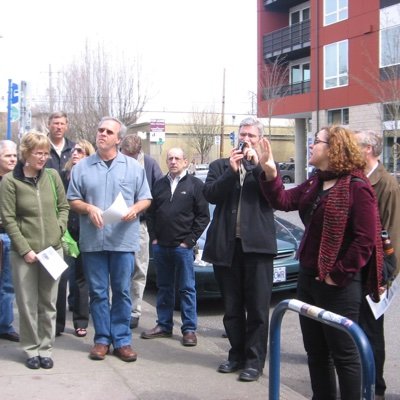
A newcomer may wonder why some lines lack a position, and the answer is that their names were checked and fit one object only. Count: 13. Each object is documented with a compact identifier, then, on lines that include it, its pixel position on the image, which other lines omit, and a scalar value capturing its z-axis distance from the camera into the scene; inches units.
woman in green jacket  192.4
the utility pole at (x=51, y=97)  1416.1
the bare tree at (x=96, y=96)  1261.1
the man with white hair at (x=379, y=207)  167.2
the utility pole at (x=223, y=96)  1790.1
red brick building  1165.7
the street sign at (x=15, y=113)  743.7
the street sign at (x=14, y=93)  753.1
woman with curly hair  139.1
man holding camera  188.9
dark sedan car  291.0
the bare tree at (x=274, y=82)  1524.1
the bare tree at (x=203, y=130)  2480.3
